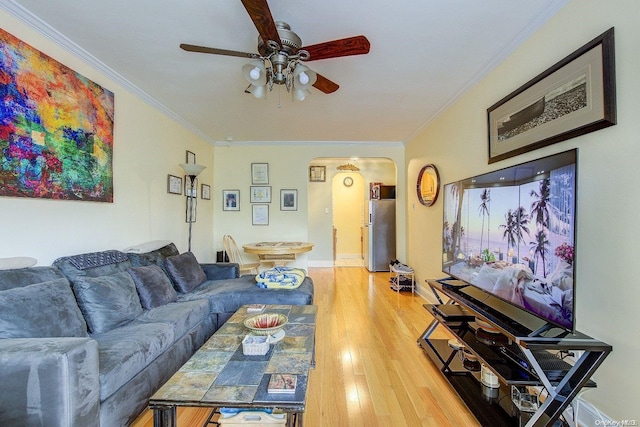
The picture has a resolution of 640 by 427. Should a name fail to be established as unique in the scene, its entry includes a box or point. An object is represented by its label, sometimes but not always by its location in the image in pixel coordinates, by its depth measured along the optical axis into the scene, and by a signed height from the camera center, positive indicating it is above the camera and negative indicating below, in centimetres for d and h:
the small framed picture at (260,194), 509 +35
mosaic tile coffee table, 111 -70
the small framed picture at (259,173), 507 +72
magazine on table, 115 -69
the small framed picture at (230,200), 512 +25
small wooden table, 407 -50
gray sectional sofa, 116 -69
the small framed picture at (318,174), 693 +96
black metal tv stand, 133 -81
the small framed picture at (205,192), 463 +36
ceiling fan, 165 +97
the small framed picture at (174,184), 362 +38
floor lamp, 355 +51
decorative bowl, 165 -65
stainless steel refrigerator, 620 -41
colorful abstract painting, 178 +60
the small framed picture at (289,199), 509 +26
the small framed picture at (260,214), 511 +1
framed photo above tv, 145 +68
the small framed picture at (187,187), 406 +38
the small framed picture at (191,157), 416 +83
